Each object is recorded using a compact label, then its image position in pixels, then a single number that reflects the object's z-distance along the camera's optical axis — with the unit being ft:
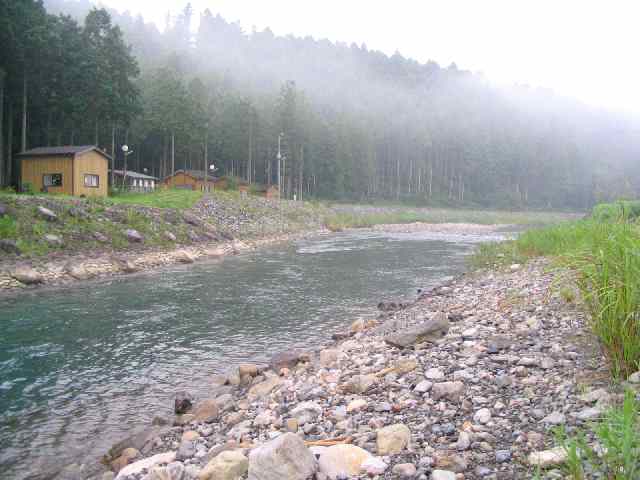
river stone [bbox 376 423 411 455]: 14.66
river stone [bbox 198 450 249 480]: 15.02
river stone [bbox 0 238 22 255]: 64.64
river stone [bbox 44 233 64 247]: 70.71
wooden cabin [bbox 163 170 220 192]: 207.74
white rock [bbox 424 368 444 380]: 19.75
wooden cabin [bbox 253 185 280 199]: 215.92
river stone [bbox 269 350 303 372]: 30.22
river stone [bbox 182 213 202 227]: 108.47
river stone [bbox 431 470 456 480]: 12.52
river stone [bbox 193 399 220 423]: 22.85
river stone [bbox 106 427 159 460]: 20.86
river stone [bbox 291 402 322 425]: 18.81
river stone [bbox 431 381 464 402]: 17.46
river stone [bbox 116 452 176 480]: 17.87
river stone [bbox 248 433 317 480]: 13.61
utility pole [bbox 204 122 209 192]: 205.87
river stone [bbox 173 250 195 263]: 84.02
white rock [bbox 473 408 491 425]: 15.33
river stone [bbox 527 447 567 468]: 12.04
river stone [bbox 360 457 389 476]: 13.64
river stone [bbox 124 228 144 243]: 84.64
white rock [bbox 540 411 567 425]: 14.19
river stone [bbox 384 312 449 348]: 26.03
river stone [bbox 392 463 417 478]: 13.24
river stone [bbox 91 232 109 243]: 79.00
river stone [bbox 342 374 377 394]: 20.62
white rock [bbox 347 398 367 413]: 18.65
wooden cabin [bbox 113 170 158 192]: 181.96
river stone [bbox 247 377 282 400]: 25.04
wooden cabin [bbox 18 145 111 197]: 112.78
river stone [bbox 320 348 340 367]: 28.27
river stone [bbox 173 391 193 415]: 24.88
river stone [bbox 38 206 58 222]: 76.64
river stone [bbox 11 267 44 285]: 58.75
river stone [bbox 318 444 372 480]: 13.93
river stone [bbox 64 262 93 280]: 65.00
